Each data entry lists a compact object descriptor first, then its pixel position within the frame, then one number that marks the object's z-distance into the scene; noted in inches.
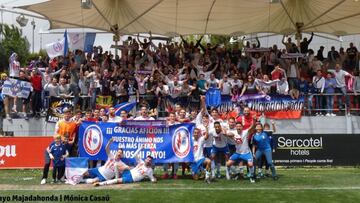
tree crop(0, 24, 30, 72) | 2862.2
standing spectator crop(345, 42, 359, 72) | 904.9
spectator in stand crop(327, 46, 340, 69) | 935.0
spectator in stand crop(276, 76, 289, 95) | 825.5
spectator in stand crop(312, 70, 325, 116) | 819.4
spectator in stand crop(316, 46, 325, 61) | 958.4
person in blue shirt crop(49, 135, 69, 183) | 576.4
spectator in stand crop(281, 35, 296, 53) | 960.3
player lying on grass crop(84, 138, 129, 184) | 571.8
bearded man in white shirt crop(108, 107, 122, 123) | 620.4
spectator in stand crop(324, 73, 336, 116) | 816.3
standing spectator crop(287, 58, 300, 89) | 853.2
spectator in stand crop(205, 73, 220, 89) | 822.2
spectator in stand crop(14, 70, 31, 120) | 834.2
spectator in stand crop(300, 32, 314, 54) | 992.2
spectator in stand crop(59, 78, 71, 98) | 835.0
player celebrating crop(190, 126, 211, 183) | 586.1
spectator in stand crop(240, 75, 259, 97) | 820.0
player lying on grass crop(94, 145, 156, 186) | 569.7
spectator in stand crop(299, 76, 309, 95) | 840.9
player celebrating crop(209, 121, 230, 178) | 592.4
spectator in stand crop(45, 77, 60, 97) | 831.7
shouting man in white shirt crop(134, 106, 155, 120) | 622.2
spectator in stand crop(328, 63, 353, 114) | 821.2
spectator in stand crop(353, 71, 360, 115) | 822.5
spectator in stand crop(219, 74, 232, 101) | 824.3
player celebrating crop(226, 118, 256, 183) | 593.6
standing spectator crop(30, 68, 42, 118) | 837.4
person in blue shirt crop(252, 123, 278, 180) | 594.5
